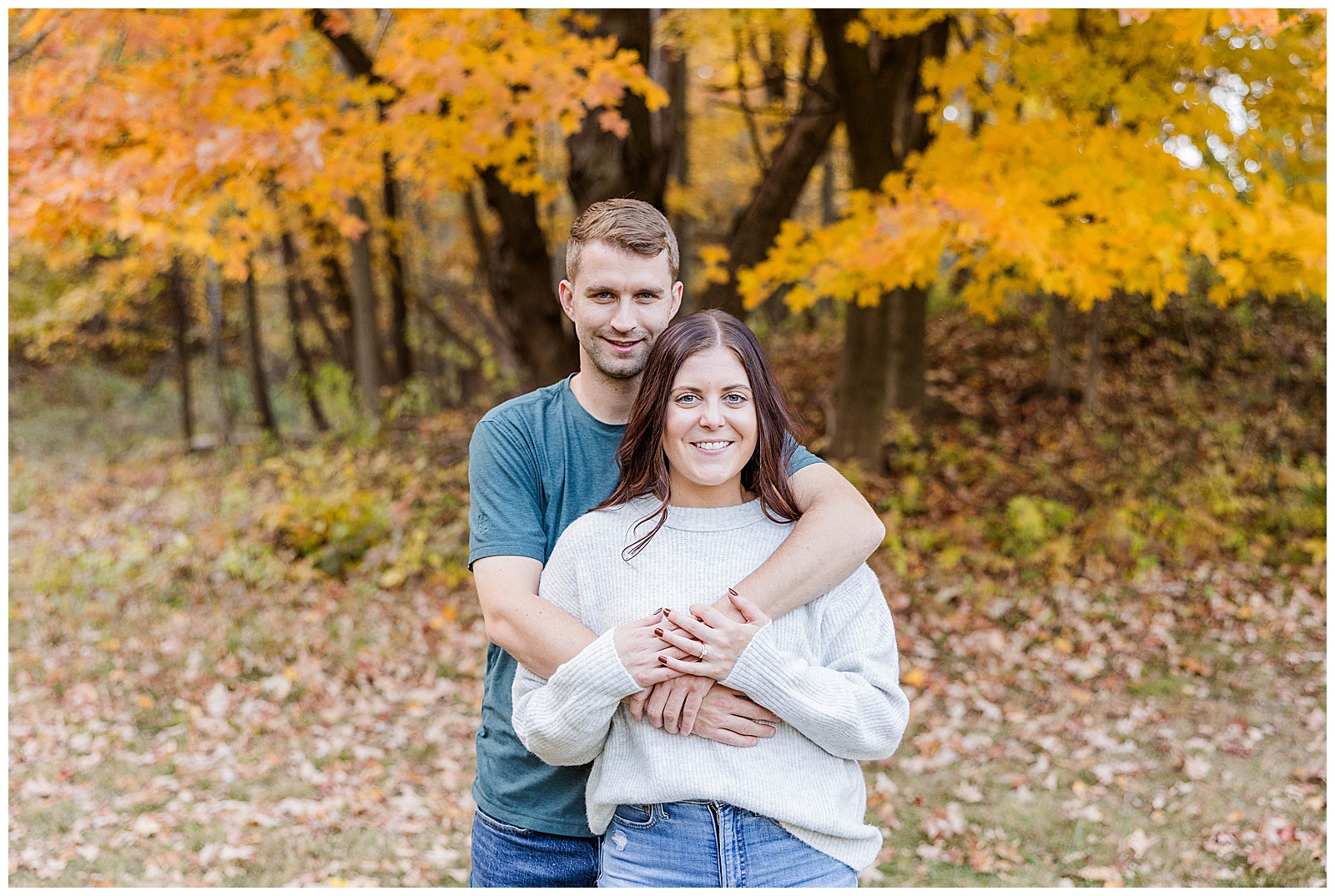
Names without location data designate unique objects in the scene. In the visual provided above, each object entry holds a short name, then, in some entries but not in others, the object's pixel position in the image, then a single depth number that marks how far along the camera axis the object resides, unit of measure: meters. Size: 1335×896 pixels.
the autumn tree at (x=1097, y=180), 5.00
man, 2.00
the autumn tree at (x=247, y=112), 5.09
